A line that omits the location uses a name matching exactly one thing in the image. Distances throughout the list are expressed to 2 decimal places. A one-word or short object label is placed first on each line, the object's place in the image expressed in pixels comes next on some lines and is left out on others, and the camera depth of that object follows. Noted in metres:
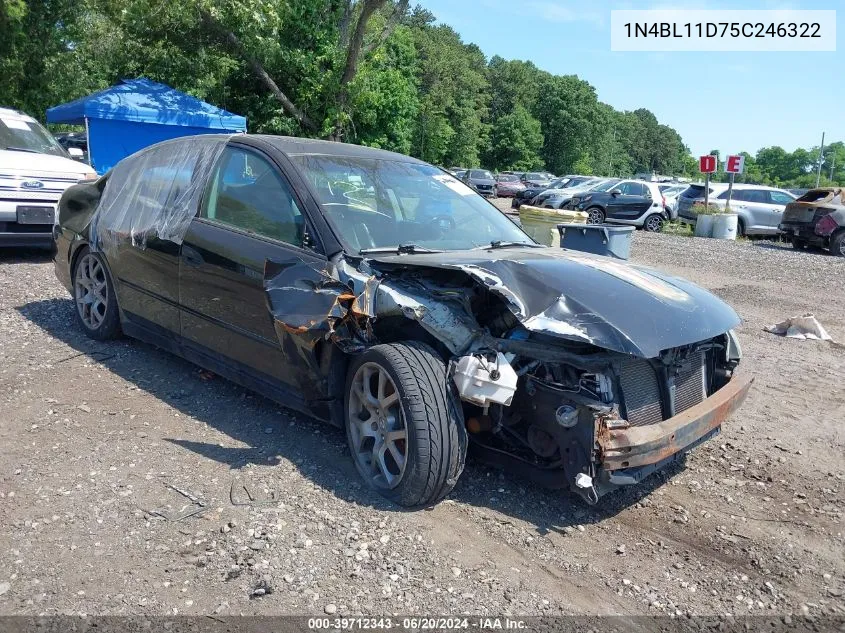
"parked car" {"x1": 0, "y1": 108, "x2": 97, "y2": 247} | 8.58
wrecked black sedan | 3.27
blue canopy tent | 15.44
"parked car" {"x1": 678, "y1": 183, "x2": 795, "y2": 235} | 20.22
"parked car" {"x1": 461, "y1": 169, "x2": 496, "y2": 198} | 33.53
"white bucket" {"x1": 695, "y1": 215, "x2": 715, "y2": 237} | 19.36
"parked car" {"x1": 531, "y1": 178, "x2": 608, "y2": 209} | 22.18
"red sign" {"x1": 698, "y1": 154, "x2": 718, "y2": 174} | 19.83
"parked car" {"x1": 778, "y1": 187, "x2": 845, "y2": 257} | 15.91
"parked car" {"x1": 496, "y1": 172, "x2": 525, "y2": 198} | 37.78
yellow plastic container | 9.51
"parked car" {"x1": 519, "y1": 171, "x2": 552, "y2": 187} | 36.97
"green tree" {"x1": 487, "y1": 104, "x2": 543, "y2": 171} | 68.00
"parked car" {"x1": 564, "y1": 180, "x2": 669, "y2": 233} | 21.48
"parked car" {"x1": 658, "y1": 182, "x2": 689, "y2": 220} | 21.89
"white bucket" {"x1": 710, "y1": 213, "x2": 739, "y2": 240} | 19.17
